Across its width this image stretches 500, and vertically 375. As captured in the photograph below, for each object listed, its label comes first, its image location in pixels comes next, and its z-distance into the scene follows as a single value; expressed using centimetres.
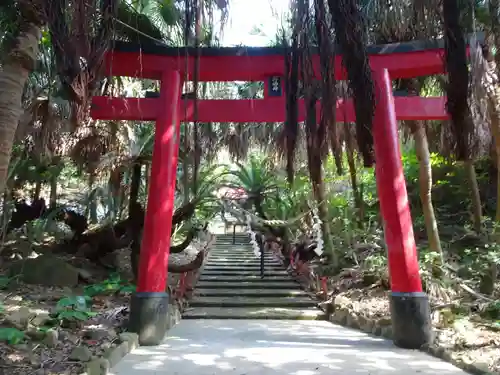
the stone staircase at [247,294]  746
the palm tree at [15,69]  313
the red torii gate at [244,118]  520
